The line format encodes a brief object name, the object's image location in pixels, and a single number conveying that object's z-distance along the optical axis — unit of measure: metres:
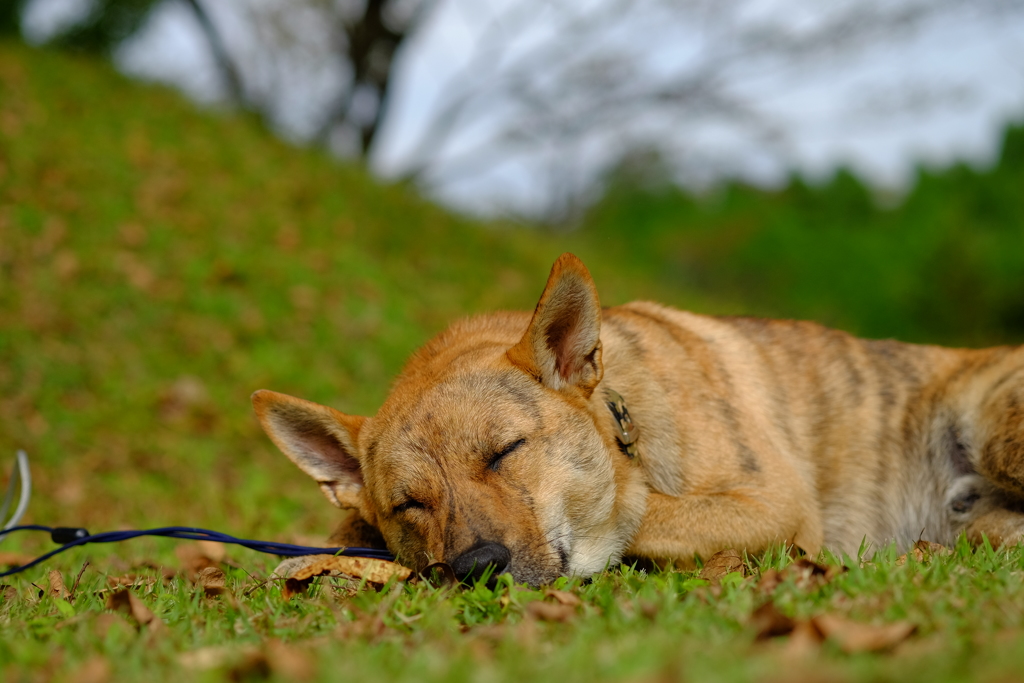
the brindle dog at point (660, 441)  3.40
